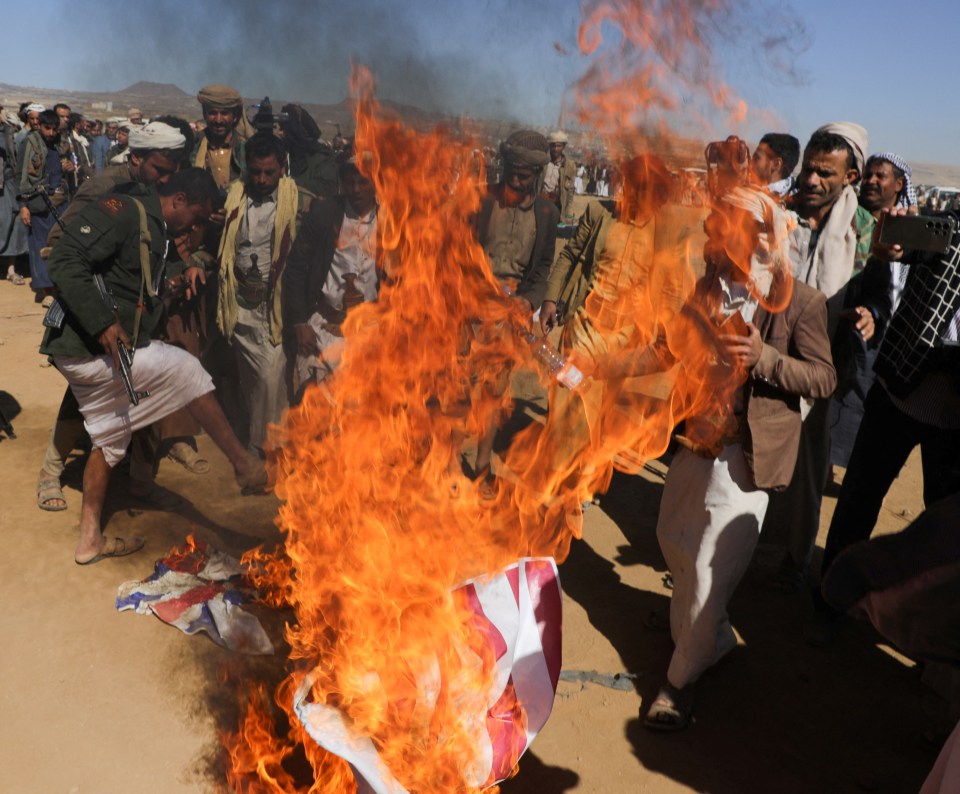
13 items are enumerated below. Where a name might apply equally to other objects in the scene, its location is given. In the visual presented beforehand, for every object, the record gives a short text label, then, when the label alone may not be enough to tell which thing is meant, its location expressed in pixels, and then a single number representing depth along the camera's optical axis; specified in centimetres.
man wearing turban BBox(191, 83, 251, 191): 729
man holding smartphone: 375
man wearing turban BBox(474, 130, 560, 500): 610
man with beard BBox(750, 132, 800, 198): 534
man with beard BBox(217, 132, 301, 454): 593
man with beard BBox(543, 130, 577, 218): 1380
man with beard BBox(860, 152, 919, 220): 509
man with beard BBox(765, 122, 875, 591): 413
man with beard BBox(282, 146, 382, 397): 591
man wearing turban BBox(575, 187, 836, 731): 316
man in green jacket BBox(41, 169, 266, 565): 429
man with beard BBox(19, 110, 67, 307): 1099
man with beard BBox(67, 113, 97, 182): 1420
